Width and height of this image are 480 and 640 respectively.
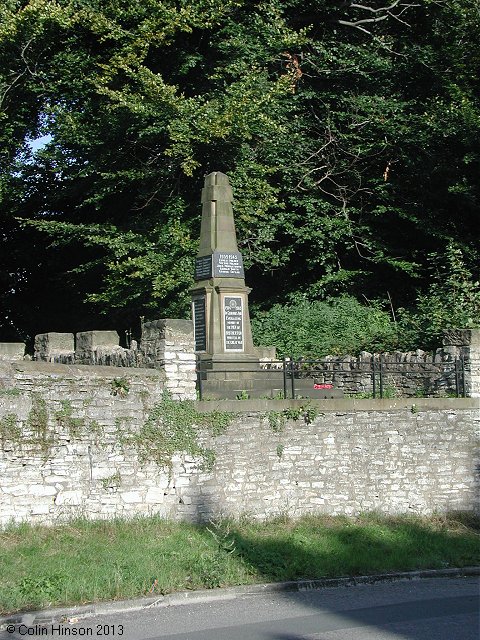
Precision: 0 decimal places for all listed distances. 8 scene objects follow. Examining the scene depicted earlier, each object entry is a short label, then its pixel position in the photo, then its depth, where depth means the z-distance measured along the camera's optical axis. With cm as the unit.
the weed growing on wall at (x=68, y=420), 1310
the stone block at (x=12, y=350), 1655
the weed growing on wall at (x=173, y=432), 1397
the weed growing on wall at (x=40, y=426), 1280
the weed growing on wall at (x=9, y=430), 1252
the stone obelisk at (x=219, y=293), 1739
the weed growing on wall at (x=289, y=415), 1535
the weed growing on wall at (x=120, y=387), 1368
